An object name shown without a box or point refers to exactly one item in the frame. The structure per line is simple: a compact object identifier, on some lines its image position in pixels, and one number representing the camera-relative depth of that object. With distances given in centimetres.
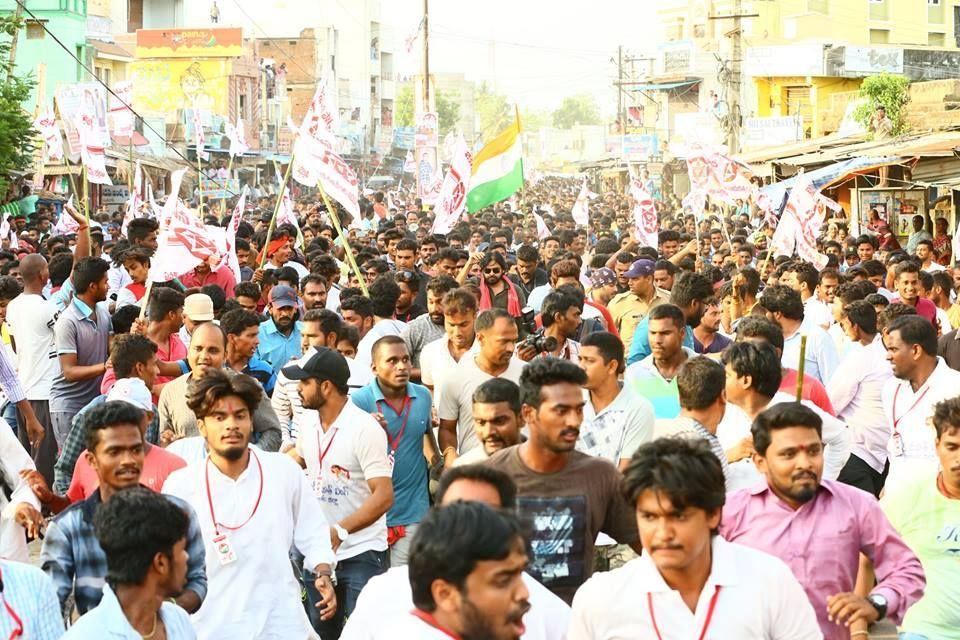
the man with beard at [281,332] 968
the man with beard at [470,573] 329
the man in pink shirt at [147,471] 563
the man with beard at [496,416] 570
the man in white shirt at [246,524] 546
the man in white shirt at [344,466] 667
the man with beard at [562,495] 505
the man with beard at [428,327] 1008
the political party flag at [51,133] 2975
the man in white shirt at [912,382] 755
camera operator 890
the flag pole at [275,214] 1412
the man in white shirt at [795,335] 880
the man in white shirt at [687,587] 396
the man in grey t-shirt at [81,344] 966
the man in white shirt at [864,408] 845
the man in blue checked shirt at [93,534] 486
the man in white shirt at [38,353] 1007
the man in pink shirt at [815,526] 471
